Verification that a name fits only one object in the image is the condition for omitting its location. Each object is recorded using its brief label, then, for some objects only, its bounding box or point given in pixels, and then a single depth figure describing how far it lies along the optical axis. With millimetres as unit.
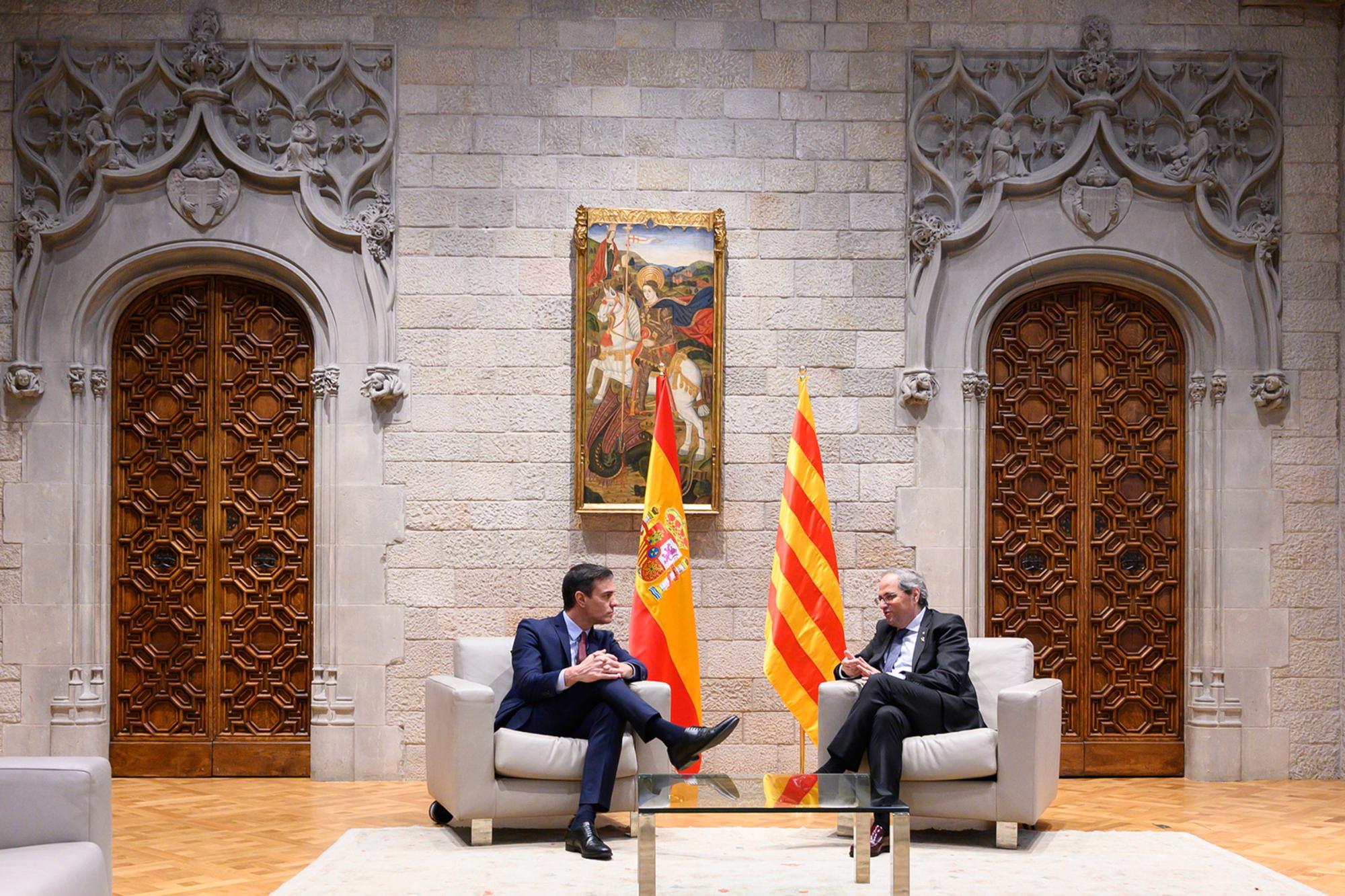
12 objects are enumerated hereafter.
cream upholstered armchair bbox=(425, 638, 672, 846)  5051
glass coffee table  3881
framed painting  6820
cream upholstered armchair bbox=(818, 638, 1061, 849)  5016
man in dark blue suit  5020
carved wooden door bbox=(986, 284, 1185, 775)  7008
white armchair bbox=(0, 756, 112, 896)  3164
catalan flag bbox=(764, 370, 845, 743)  6160
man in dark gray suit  4992
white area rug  4375
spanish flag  6152
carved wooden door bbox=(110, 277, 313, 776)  6871
